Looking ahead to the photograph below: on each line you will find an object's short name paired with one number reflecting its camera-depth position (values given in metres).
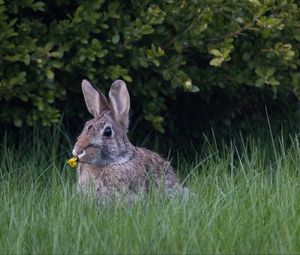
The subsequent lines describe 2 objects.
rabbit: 11.04
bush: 12.42
